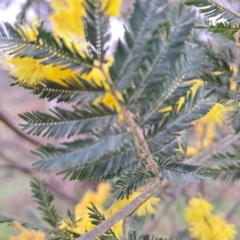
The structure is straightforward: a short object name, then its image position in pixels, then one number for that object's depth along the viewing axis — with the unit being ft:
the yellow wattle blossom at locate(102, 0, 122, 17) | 1.45
